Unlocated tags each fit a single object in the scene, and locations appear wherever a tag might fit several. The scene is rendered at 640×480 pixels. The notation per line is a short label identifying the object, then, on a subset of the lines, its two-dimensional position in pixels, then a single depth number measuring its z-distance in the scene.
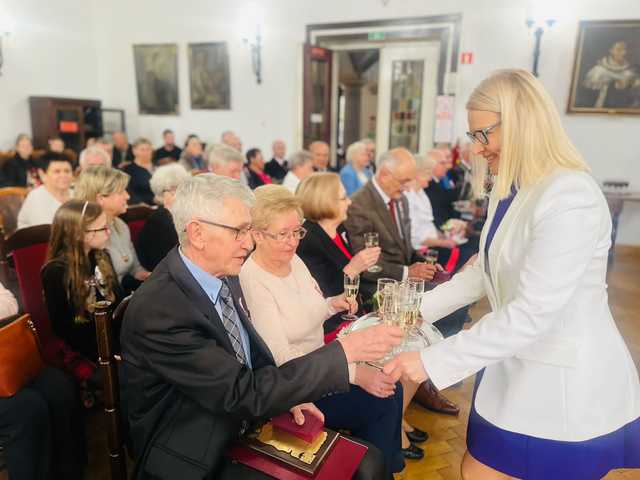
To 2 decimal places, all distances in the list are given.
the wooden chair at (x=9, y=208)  4.48
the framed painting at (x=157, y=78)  9.70
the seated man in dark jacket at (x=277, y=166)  8.31
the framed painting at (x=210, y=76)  9.27
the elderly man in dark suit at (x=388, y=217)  3.19
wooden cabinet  8.99
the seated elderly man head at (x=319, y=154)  6.81
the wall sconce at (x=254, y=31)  8.77
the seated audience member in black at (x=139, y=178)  6.29
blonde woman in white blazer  1.29
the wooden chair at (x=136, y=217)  3.47
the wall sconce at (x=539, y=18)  6.80
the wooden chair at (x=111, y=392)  1.58
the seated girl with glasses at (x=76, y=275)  2.26
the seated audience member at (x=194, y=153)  8.44
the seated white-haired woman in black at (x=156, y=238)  3.20
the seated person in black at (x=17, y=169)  7.94
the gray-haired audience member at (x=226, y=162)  4.31
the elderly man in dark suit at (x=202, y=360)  1.34
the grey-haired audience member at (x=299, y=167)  5.55
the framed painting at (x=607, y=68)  6.64
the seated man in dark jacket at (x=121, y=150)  9.35
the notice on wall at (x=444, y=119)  7.68
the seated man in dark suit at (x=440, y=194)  5.53
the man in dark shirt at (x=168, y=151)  9.44
